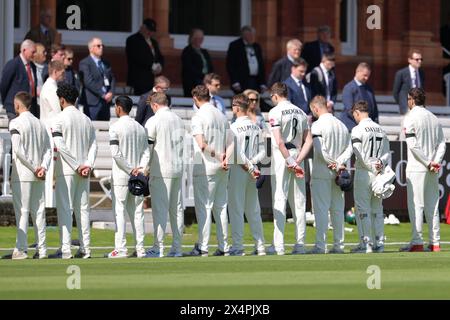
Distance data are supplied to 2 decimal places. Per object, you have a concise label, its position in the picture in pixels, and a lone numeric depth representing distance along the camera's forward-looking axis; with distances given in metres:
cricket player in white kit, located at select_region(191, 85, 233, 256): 21.08
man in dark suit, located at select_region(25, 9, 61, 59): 26.91
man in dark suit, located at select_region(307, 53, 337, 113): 27.73
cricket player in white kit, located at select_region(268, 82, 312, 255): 21.28
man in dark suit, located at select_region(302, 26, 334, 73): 29.86
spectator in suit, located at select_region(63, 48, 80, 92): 24.95
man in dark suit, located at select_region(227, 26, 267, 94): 29.66
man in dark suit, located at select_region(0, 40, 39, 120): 24.42
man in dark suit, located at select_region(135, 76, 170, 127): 22.86
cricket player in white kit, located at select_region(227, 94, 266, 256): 21.27
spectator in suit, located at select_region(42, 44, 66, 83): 24.95
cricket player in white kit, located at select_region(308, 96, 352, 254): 21.61
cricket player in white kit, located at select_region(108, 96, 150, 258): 20.67
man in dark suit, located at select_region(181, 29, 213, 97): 29.19
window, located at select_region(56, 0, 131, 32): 31.25
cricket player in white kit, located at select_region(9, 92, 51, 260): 20.31
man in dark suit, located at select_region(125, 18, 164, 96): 28.86
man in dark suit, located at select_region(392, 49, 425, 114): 29.33
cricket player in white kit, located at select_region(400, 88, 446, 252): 22.17
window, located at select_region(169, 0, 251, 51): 32.78
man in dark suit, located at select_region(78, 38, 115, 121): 26.34
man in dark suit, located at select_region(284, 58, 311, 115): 26.33
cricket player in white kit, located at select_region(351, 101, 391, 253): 21.86
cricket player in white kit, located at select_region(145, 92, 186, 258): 20.88
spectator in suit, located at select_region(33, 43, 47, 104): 24.66
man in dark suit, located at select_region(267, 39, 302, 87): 27.79
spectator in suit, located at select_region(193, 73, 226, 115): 22.94
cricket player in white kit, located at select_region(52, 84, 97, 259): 20.36
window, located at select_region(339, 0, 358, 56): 34.88
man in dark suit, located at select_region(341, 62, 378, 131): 26.28
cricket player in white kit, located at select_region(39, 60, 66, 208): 23.38
